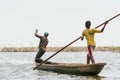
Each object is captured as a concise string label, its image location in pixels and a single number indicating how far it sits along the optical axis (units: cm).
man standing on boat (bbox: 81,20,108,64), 2033
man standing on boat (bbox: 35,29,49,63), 2492
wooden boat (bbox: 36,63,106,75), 2014
